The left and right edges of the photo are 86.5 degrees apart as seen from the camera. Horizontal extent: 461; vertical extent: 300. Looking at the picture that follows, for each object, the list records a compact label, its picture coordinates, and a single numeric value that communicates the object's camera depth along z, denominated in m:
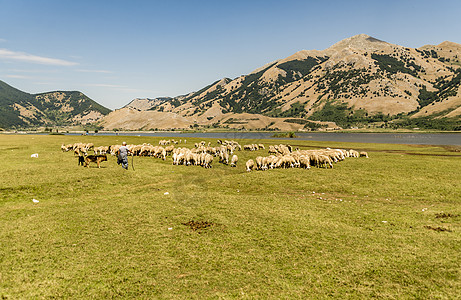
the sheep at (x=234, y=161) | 28.80
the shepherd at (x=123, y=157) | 22.20
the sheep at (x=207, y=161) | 27.55
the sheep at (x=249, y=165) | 26.08
